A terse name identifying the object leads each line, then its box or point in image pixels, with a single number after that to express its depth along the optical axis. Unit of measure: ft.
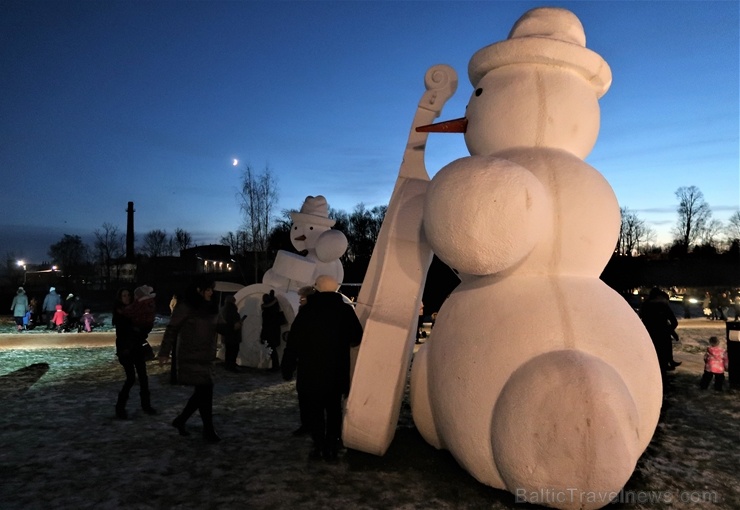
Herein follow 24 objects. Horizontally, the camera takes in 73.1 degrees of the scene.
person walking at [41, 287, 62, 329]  55.88
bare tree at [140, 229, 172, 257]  216.13
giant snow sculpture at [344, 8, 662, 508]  10.06
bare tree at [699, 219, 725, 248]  145.38
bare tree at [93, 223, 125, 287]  188.85
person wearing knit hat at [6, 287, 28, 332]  54.24
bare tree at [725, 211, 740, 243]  150.61
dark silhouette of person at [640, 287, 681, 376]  28.12
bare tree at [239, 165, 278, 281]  69.15
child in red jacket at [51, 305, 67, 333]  53.57
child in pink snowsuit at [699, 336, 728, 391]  24.82
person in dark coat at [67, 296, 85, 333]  53.11
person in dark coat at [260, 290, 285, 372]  28.27
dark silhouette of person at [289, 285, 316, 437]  14.71
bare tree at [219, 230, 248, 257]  116.78
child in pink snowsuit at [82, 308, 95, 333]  52.85
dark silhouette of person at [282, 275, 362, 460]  14.16
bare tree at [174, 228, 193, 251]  213.05
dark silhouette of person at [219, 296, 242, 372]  27.58
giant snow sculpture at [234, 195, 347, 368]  29.76
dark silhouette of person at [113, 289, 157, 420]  18.89
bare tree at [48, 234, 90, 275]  194.29
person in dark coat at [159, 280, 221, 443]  15.80
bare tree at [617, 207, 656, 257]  155.84
